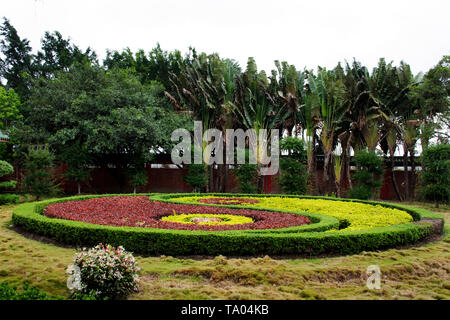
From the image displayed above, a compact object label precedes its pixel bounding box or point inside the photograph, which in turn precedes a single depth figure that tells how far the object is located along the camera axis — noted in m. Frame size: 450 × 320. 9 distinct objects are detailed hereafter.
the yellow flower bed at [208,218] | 8.61
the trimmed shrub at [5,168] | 13.49
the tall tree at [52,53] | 27.00
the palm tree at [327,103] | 17.33
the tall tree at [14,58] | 27.50
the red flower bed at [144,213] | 7.80
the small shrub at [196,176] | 18.92
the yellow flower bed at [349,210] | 8.77
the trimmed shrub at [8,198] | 14.12
